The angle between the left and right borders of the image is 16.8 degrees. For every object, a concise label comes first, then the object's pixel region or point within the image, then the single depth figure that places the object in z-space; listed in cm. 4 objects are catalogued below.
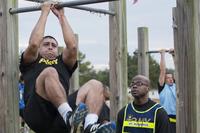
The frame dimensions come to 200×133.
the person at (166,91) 1095
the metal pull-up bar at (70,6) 579
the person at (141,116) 714
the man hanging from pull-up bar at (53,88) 616
